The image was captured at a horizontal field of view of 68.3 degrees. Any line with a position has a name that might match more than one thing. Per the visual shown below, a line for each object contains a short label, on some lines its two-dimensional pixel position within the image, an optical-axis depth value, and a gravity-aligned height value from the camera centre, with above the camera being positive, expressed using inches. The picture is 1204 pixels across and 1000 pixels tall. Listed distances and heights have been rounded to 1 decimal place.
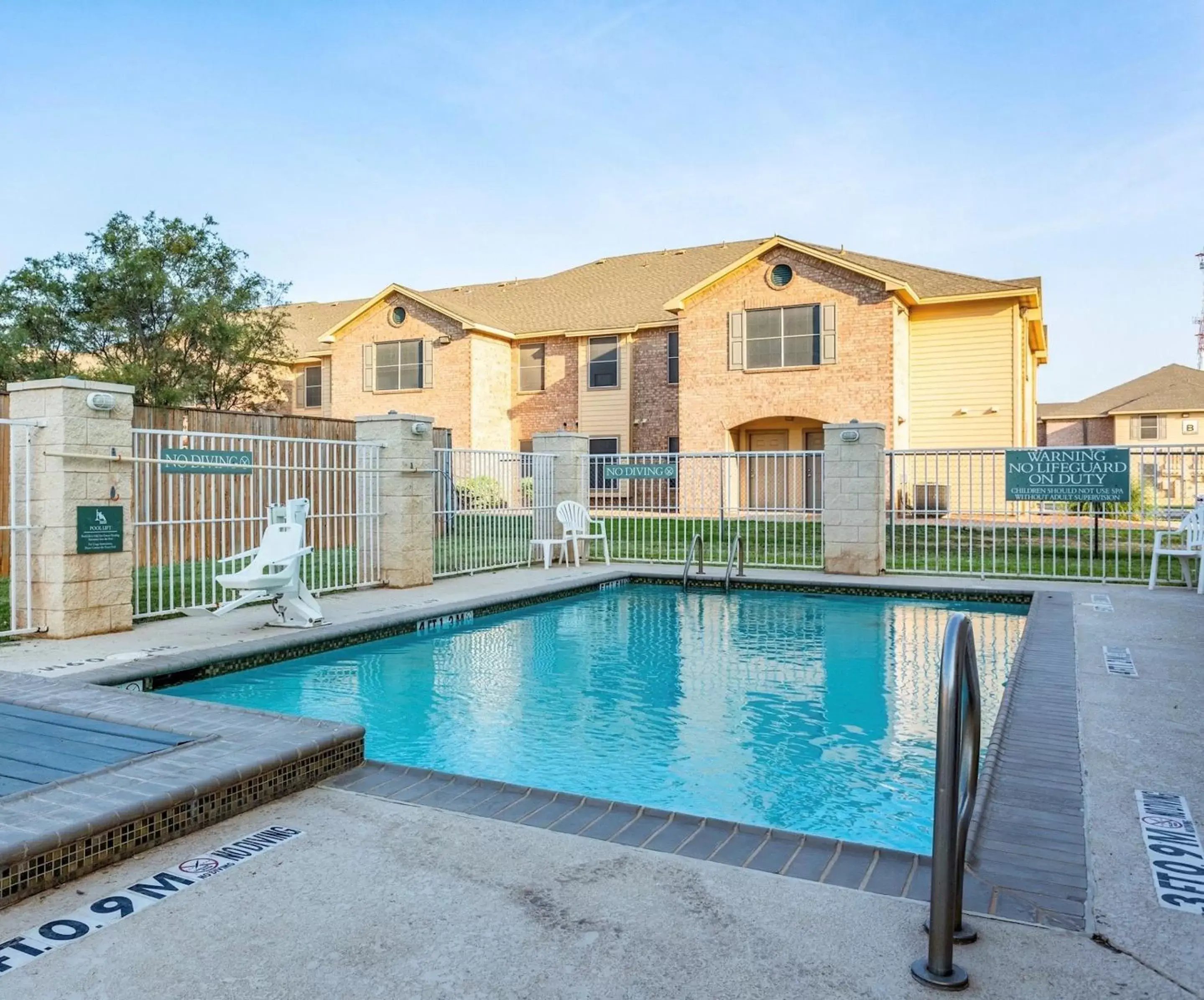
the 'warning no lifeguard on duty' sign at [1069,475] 428.5 +9.7
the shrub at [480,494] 528.4 +2.8
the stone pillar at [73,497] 278.7 +1.0
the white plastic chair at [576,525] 534.6 -16.6
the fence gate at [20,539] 273.4 -12.4
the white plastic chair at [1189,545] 381.7 -22.8
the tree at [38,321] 698.8 +144.2
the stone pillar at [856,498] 469.4 -1.2
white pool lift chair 296.5 -25.5
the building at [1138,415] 1364.4 +129.0
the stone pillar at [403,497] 421.4 +0.7
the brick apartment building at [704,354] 812.0 +148.4
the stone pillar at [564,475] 551.2 +13.9
